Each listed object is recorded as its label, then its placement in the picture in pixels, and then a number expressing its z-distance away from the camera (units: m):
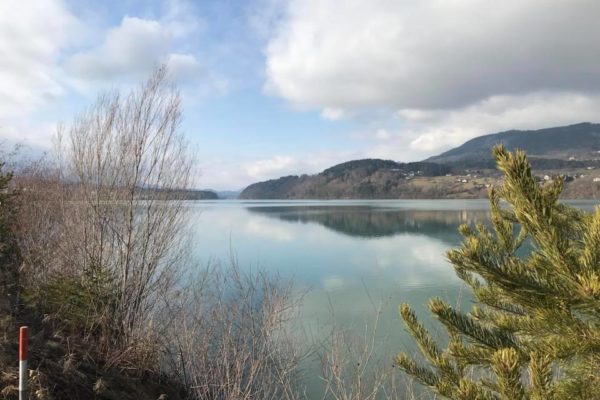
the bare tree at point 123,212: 9.64
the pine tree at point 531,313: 1.54
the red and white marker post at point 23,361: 4.38
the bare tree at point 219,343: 8.26
